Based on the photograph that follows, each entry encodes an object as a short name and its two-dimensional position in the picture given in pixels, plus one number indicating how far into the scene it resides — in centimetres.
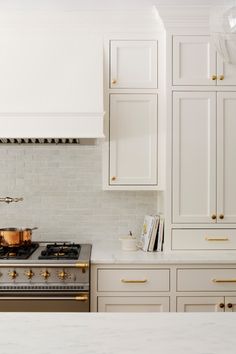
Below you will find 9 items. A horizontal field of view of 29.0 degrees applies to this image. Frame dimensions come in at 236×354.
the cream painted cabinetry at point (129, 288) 304
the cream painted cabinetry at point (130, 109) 337
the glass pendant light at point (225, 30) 123
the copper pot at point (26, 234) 334
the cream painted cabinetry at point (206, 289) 307
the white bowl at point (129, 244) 339
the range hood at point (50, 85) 324
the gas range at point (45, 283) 295
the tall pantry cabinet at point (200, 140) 326
